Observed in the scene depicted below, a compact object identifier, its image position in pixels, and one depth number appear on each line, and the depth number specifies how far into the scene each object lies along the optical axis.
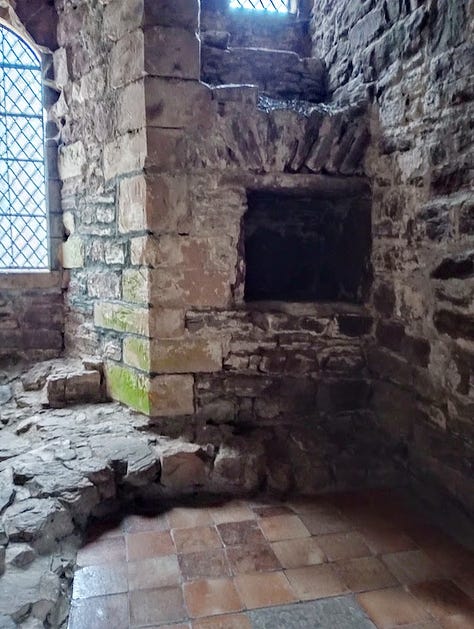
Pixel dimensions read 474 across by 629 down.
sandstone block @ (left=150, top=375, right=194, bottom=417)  3.21
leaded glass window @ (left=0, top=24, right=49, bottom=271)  4.01
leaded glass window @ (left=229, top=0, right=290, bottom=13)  4.36
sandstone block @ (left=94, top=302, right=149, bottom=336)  3.20
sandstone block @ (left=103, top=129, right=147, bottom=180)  3.06
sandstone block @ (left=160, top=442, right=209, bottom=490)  2.93
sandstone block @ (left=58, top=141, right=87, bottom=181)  3.70
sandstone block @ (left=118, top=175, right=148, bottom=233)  3.08
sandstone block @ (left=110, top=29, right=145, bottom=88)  3.00
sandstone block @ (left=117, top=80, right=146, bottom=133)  3.02
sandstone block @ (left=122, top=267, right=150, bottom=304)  3.15
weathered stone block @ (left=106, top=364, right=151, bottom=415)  3.24
